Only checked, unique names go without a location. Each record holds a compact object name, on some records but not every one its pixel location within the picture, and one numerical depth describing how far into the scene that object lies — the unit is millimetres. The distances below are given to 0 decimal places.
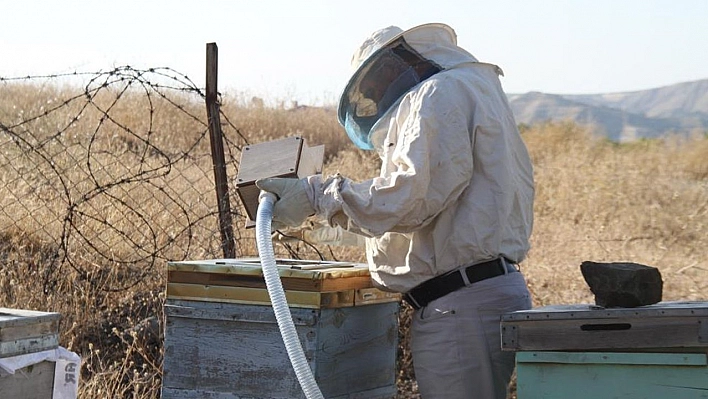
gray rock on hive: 5426
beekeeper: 5770
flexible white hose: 5477
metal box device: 6352
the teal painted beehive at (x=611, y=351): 5070
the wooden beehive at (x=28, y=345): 5223
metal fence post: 10211
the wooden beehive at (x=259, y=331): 6070
